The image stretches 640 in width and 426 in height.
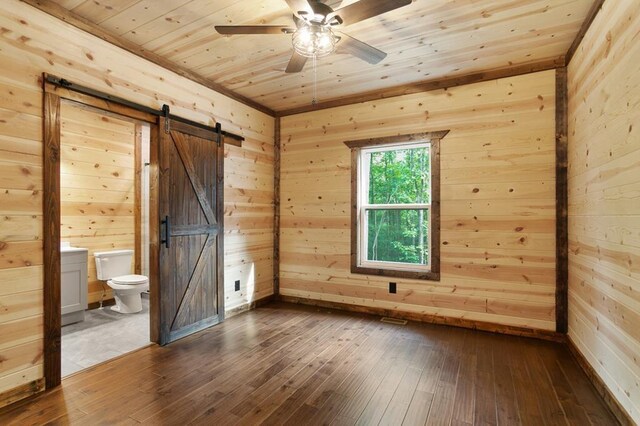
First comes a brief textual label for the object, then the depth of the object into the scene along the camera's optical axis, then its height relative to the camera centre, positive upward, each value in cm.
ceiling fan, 190 +119
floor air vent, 368 -125
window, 373 +8
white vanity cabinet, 357 -79
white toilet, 396 -83
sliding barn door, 313 -19
